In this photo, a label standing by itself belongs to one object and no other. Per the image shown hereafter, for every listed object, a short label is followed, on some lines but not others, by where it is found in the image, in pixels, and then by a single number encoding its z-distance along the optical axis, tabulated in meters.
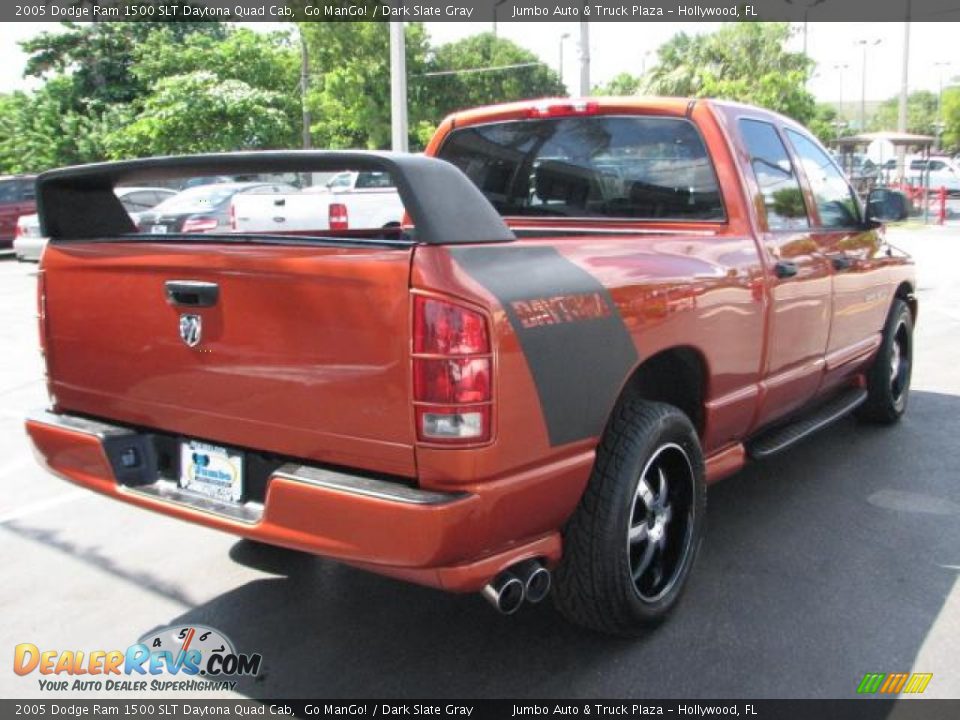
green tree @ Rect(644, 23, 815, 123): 31.30
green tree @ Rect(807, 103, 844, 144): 33.41
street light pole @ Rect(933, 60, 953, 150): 70.75
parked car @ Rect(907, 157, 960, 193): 41.28
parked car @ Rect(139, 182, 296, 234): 16.16
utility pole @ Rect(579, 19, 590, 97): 17.66
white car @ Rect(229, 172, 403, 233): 15.58
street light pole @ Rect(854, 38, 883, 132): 59.72
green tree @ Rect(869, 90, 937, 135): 87.50
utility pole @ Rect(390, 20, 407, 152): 16.42
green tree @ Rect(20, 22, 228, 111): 38.00
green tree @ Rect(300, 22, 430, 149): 36.12
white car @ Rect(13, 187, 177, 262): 17.23
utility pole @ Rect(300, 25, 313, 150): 32.78
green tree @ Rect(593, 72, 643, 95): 42.47
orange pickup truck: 2.49
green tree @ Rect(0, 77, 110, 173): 34.97
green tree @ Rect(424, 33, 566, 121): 44.09
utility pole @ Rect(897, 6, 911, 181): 34.25
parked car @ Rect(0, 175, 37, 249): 20.22
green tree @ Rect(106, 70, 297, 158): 29.28
